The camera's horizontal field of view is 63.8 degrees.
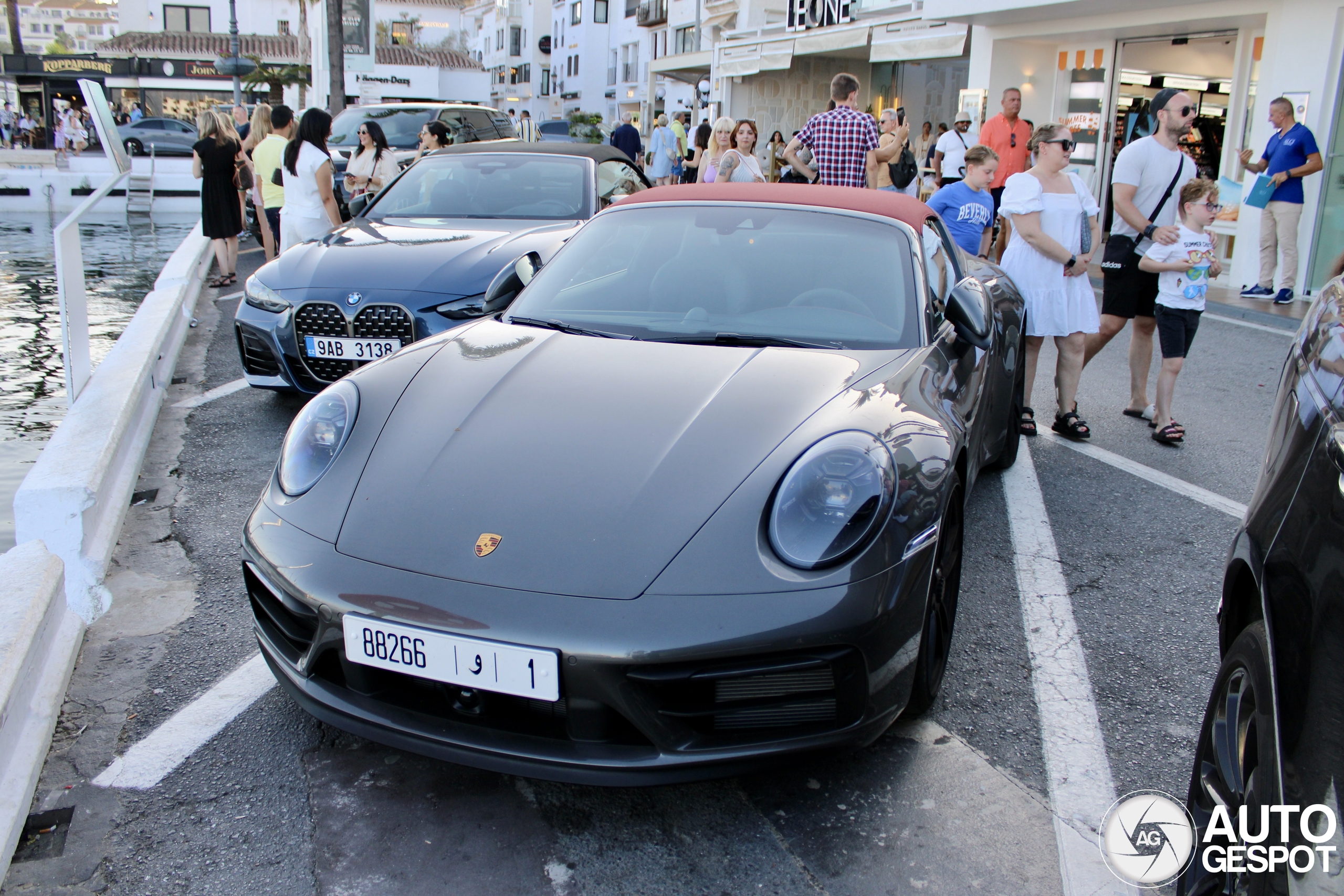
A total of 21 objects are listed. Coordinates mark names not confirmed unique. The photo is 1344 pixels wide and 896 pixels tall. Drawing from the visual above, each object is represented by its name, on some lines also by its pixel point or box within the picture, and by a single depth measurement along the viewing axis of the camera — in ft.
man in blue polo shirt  33.04
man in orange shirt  38.19
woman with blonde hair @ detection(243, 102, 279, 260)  31.78
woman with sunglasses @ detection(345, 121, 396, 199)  30.25
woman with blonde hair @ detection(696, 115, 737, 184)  31.35
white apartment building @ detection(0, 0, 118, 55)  606.96
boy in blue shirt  21.35
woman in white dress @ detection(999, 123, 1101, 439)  17.22
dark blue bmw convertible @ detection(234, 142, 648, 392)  16.76
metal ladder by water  63.67
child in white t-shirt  17.51
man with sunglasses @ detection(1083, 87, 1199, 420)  18.58
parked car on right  4.77
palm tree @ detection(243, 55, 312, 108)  144.25
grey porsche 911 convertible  6.77
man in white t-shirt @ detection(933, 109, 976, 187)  41.50
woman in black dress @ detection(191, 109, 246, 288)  29.63
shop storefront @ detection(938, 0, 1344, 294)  34.88
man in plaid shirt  29.45
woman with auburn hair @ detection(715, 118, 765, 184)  29.94
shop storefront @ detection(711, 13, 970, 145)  60.08
